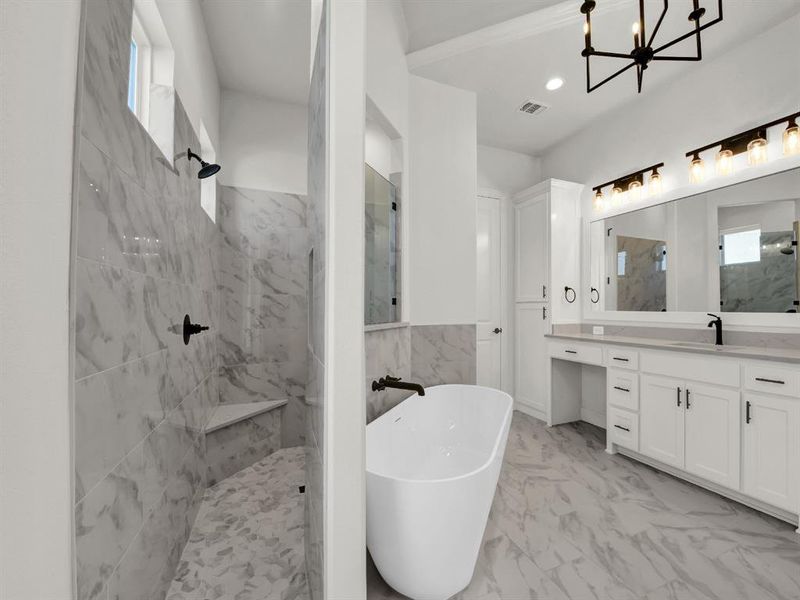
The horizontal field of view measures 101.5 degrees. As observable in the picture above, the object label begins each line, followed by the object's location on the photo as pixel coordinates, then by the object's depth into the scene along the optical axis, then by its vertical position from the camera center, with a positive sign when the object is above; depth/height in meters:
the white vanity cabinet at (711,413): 1.72 -0.70
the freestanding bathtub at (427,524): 1.10 -0.78
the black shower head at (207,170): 1.72 +0.70
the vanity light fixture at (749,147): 2.00 +1.04
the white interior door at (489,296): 3.60 +0.05
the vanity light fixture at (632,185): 2.79 +1.04
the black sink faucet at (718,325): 2.30 -0.17
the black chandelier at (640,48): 1.47 +1.25
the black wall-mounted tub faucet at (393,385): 1.76 -0.46
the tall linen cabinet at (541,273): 3.30 +0.29
